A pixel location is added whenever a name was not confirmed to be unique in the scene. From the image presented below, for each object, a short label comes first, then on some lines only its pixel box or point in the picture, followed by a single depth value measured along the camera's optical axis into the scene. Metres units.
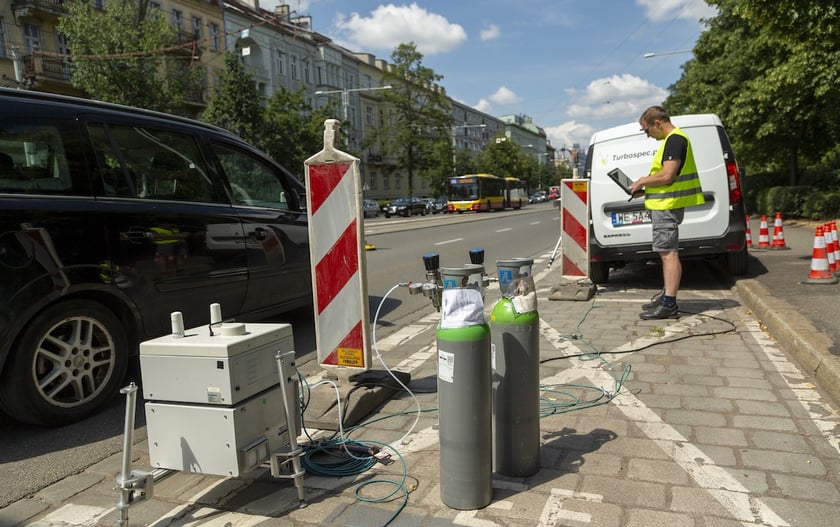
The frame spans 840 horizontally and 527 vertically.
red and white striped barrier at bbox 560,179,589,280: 7.86
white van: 7.38
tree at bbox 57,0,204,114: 22.64
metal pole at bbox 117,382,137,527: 2.40
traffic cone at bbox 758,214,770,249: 11.91
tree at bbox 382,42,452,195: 60.78
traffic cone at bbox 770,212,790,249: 11.64
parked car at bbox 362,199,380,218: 46.79
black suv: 3.50
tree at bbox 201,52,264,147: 29.02
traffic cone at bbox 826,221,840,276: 7.93
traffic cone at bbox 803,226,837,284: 7.24
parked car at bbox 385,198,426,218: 48.31
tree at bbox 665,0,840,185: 16.84
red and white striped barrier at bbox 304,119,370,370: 3.84
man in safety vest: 5.85
